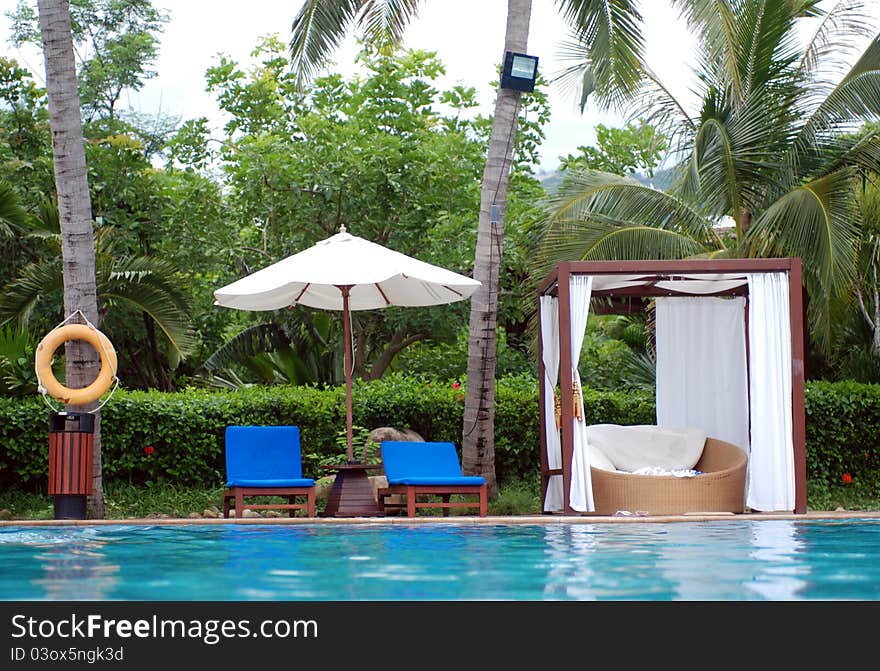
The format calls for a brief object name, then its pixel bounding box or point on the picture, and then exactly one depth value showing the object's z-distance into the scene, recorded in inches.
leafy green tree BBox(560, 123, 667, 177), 833.5
